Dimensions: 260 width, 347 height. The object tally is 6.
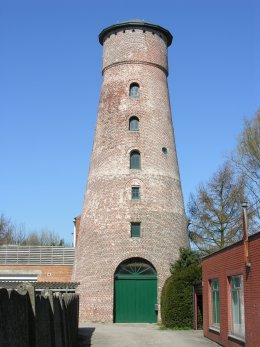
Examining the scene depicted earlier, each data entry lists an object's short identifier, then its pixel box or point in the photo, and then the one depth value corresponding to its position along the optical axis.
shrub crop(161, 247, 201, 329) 25.94
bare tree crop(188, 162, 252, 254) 34.03
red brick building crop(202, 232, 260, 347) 14.61
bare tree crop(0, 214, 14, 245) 61.30
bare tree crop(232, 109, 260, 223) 28.62
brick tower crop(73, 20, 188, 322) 29.70
